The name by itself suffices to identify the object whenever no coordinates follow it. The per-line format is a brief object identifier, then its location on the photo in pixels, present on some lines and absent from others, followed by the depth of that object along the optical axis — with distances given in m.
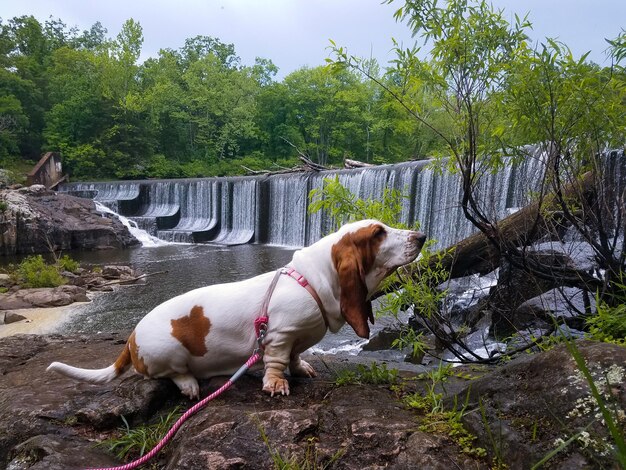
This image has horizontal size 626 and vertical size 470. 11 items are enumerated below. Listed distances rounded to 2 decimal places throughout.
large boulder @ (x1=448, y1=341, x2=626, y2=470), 1.40
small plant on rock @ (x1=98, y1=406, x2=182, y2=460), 2.05
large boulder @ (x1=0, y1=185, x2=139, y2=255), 19.03
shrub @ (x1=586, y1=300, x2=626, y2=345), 2.17
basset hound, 2.26
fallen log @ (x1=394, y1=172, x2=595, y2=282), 3.03
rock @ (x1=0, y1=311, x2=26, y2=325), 8.57
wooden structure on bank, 30.72
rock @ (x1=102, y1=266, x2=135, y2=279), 12.96
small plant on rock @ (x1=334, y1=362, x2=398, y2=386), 2.44
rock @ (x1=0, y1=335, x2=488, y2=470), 1.72
